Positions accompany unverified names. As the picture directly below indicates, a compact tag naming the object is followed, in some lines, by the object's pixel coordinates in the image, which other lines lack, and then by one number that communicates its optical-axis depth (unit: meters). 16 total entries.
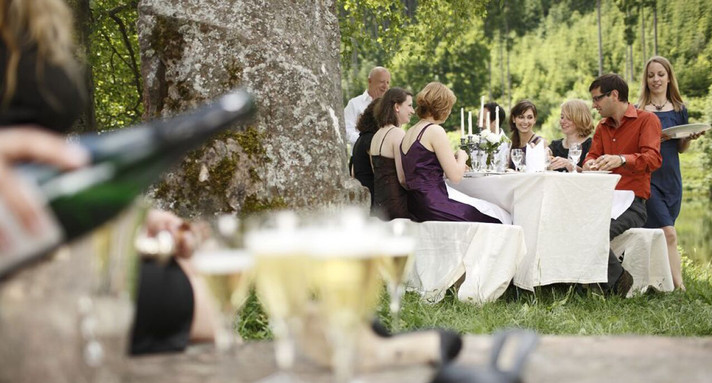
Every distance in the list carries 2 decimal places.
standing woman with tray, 6.70
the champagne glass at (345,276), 0.79
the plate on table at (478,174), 6.22
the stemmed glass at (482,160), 6.43
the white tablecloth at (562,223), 5.72
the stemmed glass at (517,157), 6.32
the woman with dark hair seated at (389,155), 6.26
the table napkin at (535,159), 6.15
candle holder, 6.45
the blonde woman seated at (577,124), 7.46
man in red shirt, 6.14
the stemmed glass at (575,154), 6.25
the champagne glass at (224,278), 0.92
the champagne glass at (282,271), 0.82
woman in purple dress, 6.00
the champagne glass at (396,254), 0.91
